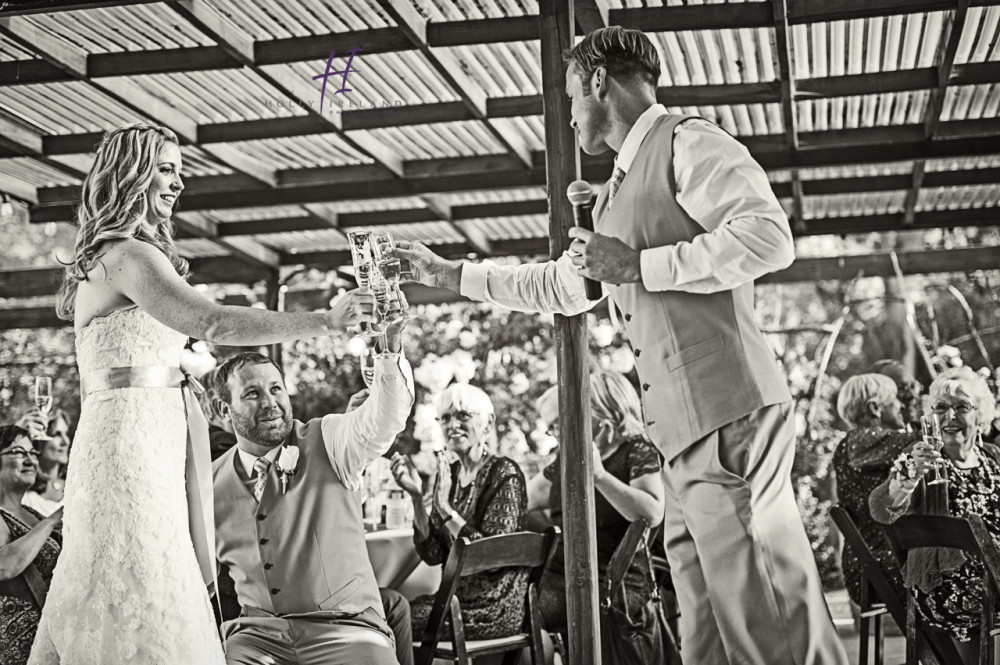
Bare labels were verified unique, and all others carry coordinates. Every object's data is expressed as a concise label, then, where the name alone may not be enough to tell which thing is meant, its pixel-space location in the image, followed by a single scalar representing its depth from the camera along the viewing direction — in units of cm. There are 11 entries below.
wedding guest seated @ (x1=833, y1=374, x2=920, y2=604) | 580
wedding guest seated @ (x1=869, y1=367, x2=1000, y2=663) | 484
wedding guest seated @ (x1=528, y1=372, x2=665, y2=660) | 502
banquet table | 552
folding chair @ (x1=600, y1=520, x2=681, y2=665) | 480
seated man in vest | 376
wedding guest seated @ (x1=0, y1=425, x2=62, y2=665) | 421
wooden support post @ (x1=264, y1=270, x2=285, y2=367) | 1202
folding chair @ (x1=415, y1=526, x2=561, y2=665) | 436
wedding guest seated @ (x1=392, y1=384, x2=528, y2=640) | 484
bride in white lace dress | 279
